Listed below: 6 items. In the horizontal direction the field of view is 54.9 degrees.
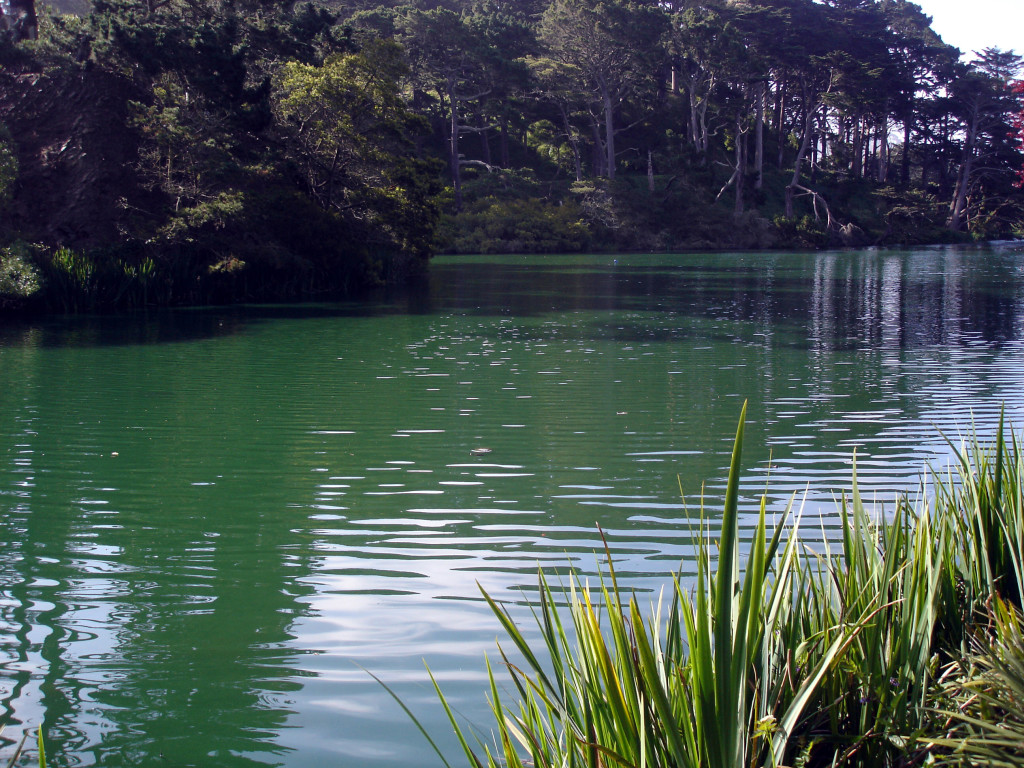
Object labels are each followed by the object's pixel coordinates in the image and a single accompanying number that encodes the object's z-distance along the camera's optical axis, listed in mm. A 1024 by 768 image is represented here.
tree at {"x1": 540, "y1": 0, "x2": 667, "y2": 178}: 53500
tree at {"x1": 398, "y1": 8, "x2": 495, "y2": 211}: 51281
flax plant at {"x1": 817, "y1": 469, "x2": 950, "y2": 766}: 2289
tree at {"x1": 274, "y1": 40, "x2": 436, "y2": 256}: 24875
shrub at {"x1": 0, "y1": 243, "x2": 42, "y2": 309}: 18484
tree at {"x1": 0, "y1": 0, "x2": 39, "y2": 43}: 25859
